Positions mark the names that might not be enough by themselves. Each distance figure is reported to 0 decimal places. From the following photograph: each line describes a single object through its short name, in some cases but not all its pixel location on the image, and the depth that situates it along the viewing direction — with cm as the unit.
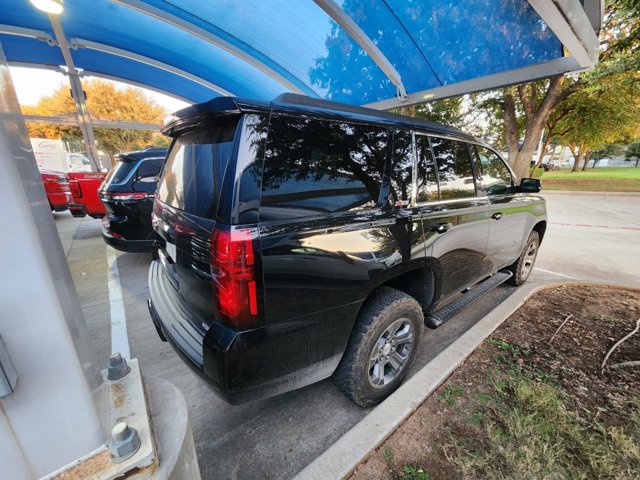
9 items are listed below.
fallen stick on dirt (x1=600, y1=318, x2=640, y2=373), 247
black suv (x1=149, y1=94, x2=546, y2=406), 146
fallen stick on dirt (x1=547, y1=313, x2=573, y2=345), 277
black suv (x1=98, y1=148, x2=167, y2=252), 445
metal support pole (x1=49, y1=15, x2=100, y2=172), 937
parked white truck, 1600
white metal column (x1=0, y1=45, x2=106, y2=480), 63
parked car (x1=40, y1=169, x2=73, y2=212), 819
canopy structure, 386
